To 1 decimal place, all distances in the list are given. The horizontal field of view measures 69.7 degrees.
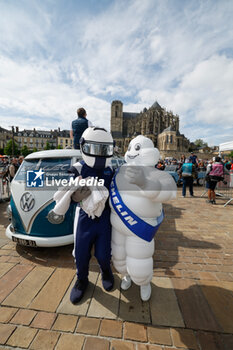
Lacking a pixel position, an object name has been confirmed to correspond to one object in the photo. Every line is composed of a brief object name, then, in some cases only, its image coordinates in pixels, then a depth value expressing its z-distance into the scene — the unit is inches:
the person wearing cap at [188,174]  297.1
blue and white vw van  107.3
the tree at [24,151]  2254.6
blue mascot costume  74.2
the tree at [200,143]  4117.9
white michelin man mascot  65.4
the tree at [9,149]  2105.4
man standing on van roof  130.8
